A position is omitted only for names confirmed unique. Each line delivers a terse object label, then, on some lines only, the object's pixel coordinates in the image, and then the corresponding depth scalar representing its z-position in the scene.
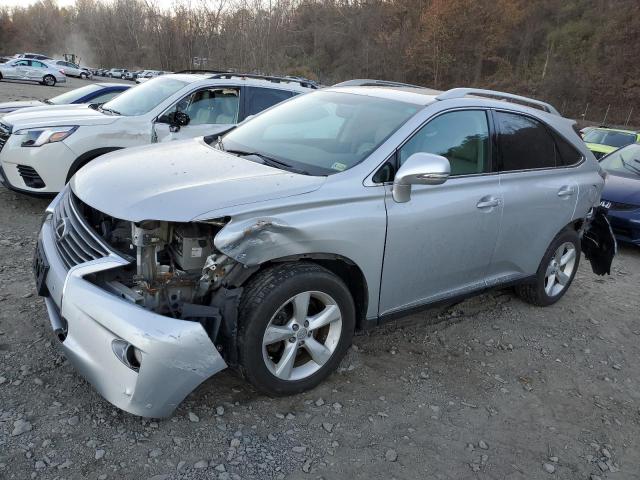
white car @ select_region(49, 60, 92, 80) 47.16
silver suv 2.49
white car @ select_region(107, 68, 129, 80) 58.50
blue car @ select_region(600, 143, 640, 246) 6.88
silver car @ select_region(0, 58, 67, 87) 31.69
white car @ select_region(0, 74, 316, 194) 5.63
